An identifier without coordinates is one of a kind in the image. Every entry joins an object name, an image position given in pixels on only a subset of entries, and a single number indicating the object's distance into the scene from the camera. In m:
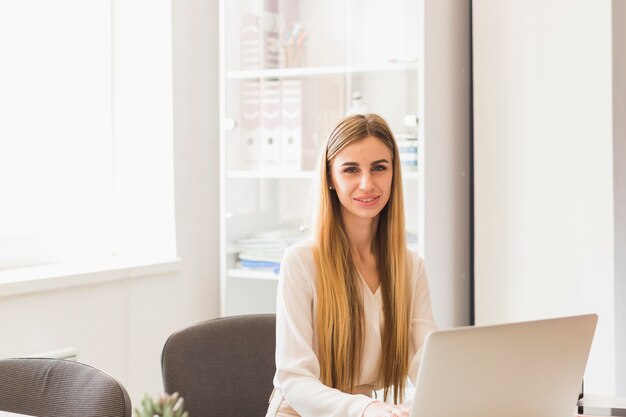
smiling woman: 1.83
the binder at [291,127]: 3.18
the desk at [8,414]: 1.46
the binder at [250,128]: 3.23
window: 2.77
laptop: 1.21
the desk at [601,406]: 1.53
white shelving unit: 3.08
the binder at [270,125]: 3.20
